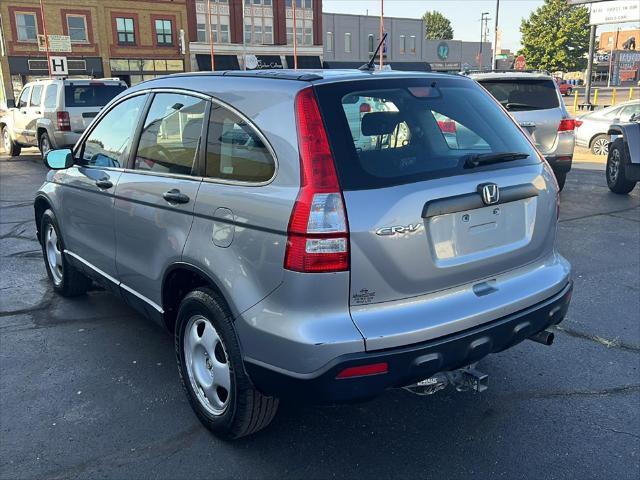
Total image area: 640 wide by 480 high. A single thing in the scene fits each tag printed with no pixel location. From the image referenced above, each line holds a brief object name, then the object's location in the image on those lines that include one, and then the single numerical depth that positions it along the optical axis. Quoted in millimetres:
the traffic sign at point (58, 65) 21266
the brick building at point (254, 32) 50812
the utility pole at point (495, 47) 38275
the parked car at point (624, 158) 8859
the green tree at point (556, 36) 62031
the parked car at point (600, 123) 13305
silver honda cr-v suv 2416
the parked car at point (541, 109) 8656
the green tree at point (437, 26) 126125
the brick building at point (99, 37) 41844
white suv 13625
